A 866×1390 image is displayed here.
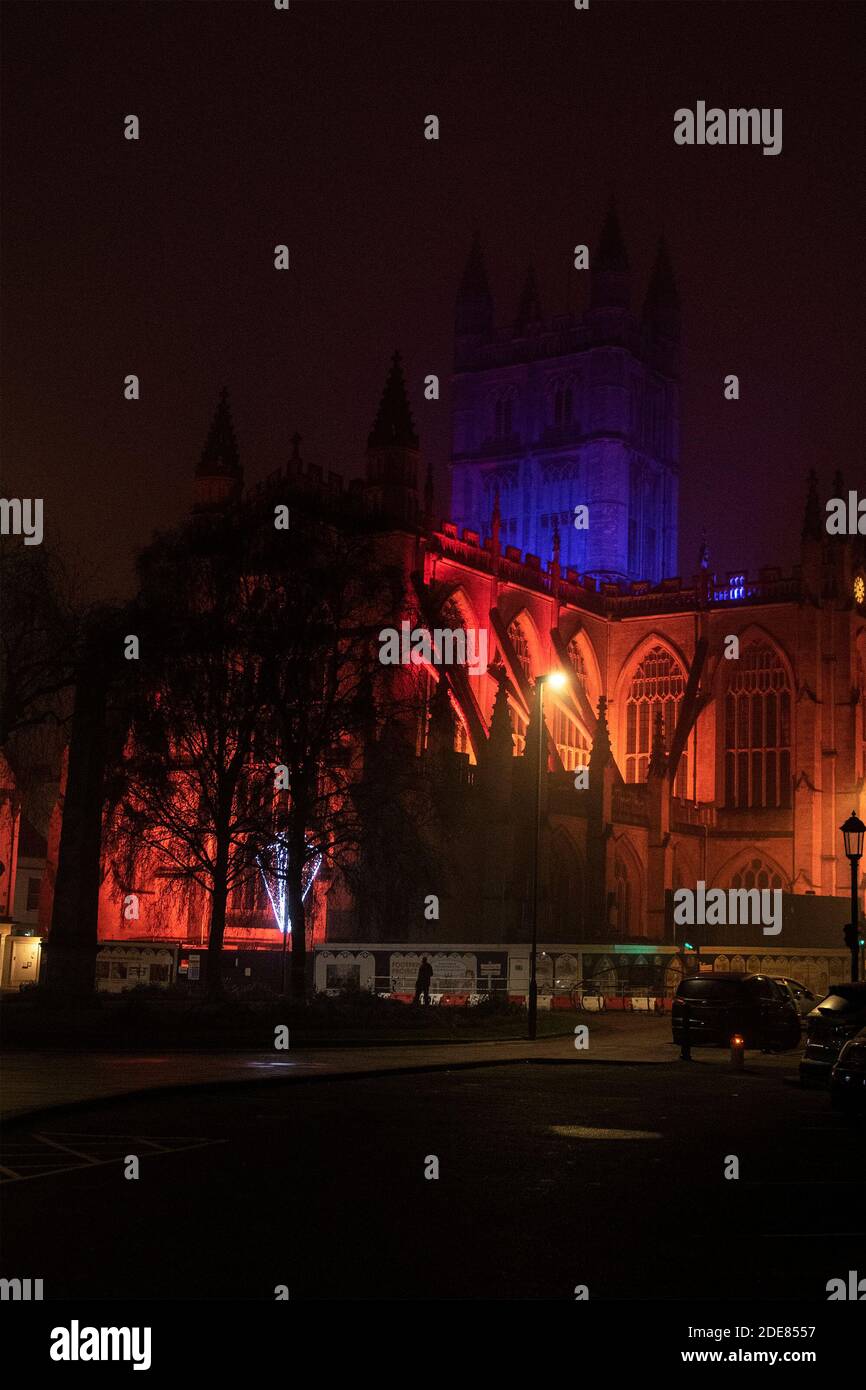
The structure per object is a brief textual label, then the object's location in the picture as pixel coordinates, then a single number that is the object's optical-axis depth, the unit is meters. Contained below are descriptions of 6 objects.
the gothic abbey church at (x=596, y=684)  61.12
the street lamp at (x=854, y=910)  36.62
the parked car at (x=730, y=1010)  35.97
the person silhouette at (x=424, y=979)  46.06
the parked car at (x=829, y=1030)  26.00
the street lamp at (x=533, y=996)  36.93
